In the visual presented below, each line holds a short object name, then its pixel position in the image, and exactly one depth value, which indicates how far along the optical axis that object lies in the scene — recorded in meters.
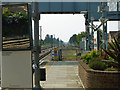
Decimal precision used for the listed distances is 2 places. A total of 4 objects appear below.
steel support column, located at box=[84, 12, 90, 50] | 43.00
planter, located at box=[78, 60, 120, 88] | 14.13
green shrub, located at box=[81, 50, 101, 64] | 22.86
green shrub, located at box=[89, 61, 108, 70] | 16.30
